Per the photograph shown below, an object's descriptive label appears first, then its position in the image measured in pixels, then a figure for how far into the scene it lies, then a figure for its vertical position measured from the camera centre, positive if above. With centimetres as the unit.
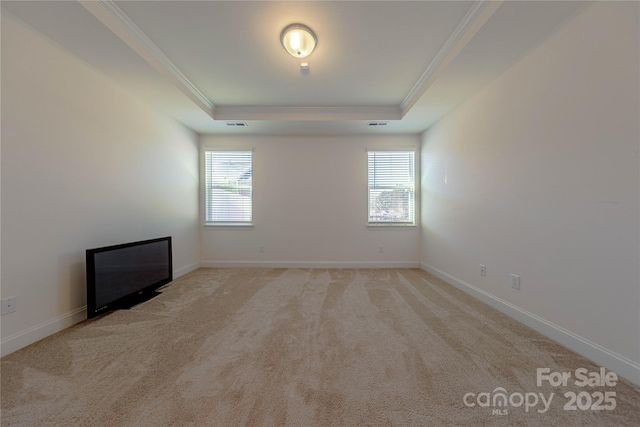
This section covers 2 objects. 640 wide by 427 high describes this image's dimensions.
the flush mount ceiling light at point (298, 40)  214 +157
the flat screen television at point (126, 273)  227 -70
